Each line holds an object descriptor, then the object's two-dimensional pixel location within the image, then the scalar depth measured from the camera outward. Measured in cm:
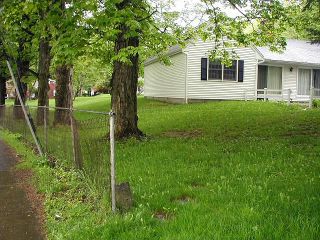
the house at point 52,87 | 8661
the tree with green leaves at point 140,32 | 1077
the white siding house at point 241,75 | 3081
